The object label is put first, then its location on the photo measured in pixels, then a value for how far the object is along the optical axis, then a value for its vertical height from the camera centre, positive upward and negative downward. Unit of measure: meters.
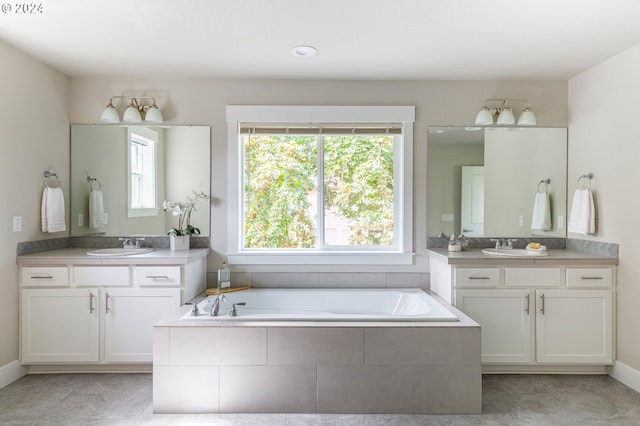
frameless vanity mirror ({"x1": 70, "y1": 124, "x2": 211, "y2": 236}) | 3.42 +0.26
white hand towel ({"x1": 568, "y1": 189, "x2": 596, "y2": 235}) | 3.10 -0.03
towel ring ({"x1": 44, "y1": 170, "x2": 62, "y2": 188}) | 3.15 +0.24
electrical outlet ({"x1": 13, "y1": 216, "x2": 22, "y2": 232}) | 2.86 -0.12
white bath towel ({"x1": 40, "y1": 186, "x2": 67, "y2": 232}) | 3.08 -0.03
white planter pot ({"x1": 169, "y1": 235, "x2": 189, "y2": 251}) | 3.29 -0.28
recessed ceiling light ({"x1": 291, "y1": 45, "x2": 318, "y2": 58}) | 2.75 +1.09
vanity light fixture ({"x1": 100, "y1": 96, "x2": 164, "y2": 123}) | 3.27 +0.77
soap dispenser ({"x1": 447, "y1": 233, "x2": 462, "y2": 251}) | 3.27 -0.29
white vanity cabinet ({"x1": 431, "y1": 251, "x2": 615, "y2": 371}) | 2.94 -0.71
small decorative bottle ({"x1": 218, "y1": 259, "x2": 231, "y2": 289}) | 3.31 -0.58
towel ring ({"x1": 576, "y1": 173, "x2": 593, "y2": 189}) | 3.19 +0.25
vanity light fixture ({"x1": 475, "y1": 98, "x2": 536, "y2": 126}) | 3.31 +0.75
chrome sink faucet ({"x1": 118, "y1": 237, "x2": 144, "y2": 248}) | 3.37 -0.29
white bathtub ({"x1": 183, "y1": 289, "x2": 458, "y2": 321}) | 3.22 -0.75
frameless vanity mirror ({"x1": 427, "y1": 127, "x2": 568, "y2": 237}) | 3.46 +0.24
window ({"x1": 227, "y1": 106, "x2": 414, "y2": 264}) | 3.46 +0.15
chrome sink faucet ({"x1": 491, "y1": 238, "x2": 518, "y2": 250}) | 3.42 -0.29
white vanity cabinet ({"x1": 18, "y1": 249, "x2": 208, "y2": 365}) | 2.92 -0.72
